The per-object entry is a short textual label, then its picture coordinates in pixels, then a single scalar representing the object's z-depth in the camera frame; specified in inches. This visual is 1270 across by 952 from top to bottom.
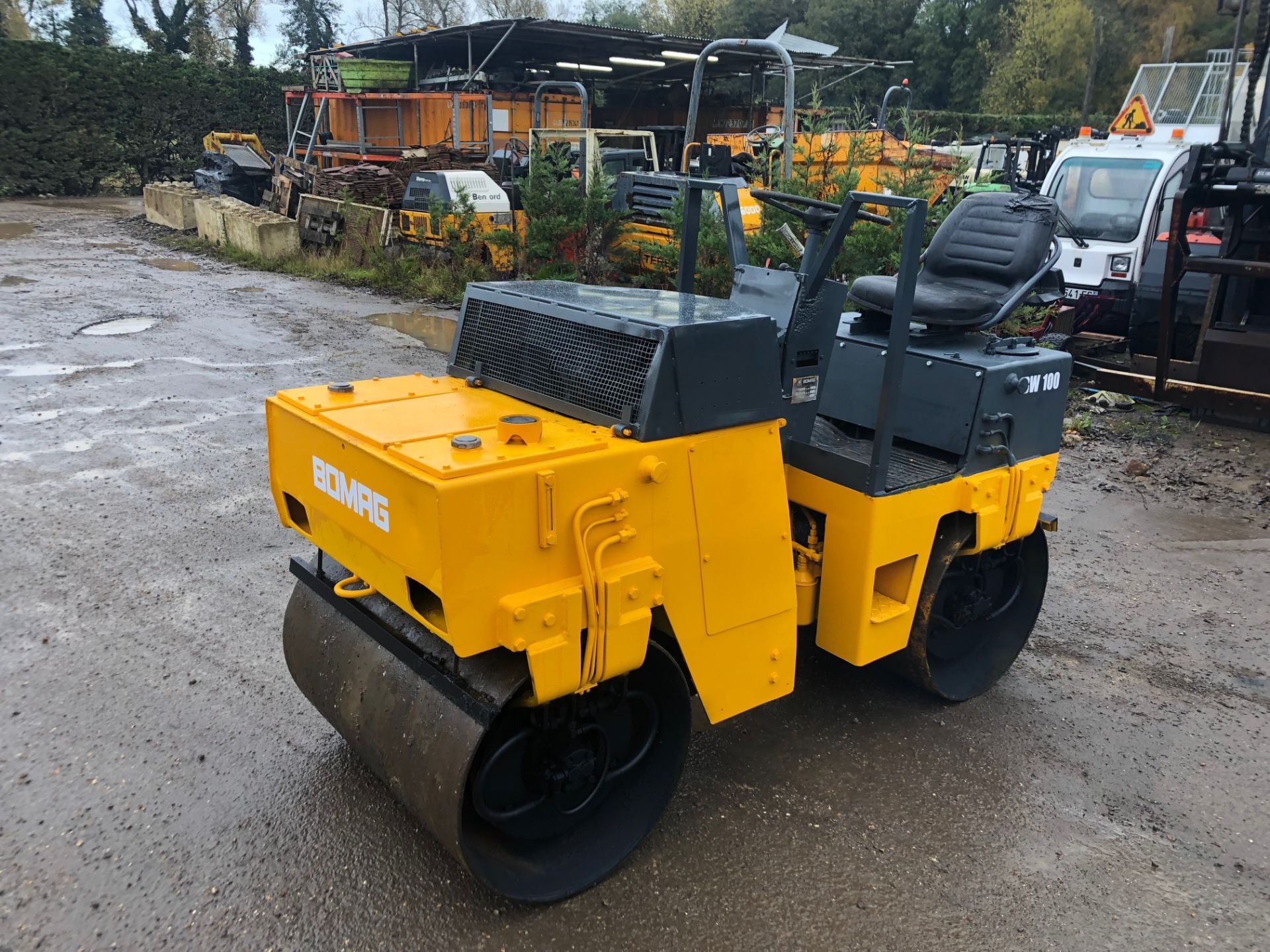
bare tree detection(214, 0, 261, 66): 1417.3
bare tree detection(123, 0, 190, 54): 1352.1
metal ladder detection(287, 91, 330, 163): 767.7
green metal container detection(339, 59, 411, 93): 775.7
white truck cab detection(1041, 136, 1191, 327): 394.3
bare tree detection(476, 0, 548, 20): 1859.0
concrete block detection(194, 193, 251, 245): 639.1
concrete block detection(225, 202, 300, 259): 585.3
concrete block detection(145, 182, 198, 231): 705.6
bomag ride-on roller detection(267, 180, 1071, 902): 101.2
